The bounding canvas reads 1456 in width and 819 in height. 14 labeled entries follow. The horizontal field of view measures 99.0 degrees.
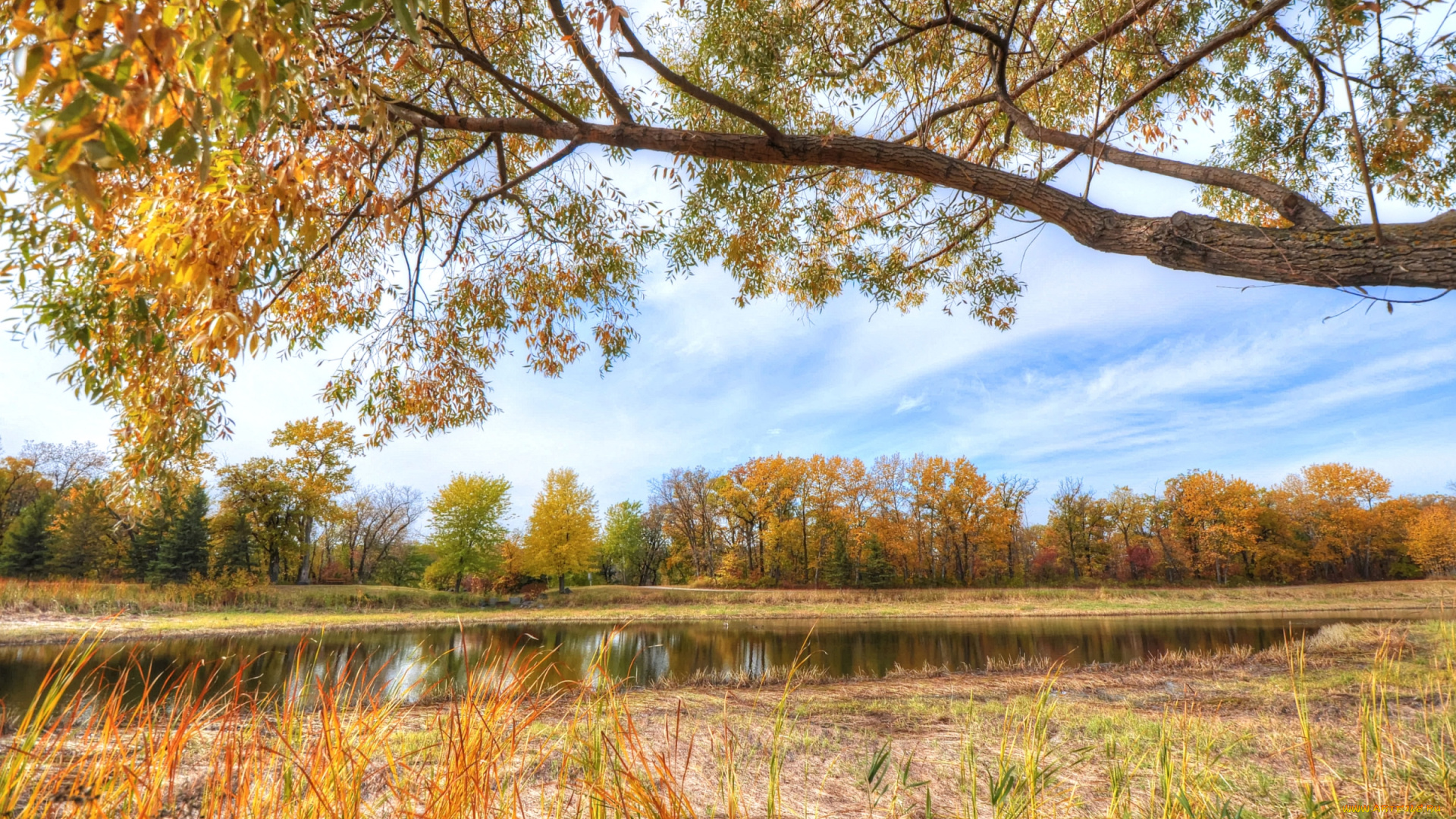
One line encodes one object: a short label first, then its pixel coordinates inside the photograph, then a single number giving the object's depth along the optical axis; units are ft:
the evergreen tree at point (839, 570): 115.96
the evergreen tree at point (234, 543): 85.56
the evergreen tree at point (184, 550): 83.56
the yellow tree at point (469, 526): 94.22
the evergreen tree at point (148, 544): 87.81
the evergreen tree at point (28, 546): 91.50
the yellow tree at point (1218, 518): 119.96
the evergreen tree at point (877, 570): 115.24
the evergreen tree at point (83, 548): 89.35
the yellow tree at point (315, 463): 89.04
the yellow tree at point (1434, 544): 116.16
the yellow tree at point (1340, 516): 126.82
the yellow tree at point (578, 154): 4.36
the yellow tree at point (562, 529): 98.32
